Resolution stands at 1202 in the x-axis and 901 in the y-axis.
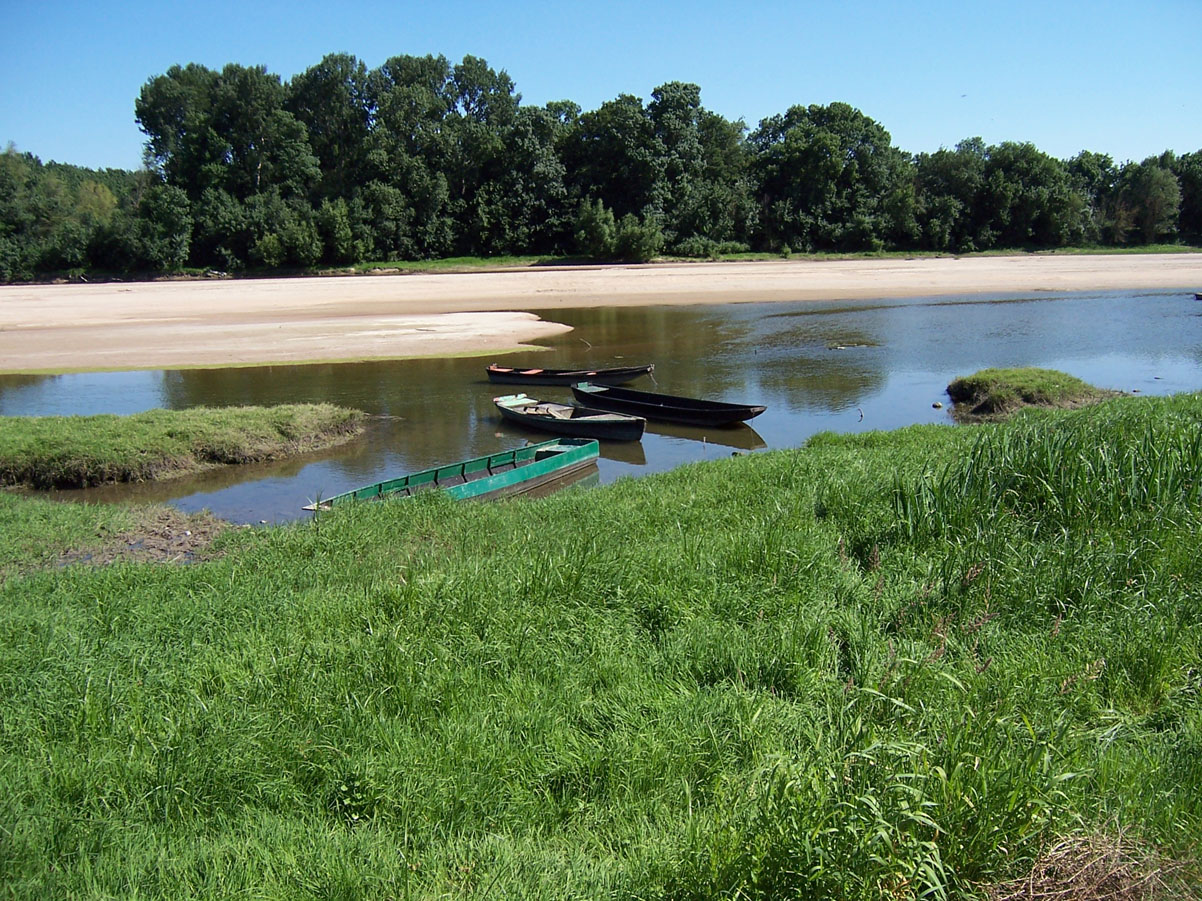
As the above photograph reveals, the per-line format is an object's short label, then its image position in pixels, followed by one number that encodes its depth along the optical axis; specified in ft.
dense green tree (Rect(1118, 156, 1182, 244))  276.62
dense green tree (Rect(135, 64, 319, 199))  252.21
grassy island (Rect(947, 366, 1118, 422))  68.80
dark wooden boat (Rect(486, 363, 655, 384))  85.97
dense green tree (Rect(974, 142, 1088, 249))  266.77
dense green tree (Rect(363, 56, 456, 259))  240.94
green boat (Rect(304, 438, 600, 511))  45.47
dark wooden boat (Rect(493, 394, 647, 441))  65.26
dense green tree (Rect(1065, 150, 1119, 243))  289.17
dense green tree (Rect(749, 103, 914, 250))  263.49
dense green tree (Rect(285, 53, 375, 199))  268.41
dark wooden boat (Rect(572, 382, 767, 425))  68.69
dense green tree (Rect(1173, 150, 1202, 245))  282.77
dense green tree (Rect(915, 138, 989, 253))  265.34
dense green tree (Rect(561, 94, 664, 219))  250.78
